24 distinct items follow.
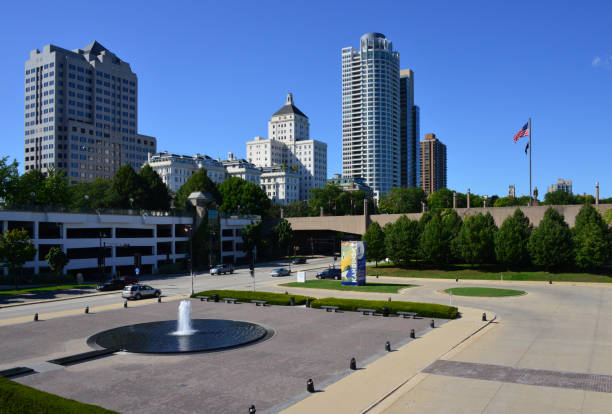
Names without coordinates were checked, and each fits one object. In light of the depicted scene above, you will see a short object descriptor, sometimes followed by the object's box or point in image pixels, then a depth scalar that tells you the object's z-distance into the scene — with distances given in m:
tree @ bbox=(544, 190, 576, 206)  145.25
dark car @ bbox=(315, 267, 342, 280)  63.78
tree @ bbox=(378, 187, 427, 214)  162.75
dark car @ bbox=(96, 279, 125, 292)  53.62
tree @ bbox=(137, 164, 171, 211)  103.31
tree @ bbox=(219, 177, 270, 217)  122.56
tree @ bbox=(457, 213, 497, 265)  64.81
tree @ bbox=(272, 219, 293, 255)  97.12
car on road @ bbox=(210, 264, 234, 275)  72.62
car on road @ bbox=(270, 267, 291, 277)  69.37
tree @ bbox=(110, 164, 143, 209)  100.50
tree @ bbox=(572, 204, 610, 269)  57.66
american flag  67.44
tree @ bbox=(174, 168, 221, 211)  111.06
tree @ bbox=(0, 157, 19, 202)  80.06
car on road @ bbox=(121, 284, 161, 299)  45.79
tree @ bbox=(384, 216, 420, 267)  70.19
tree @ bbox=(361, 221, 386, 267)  72.50
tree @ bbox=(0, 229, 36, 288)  52.97
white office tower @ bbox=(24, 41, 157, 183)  176.75
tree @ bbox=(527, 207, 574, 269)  59.50
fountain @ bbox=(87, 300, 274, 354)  24.98
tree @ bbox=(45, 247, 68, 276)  58.09
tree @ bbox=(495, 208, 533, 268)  62.41
